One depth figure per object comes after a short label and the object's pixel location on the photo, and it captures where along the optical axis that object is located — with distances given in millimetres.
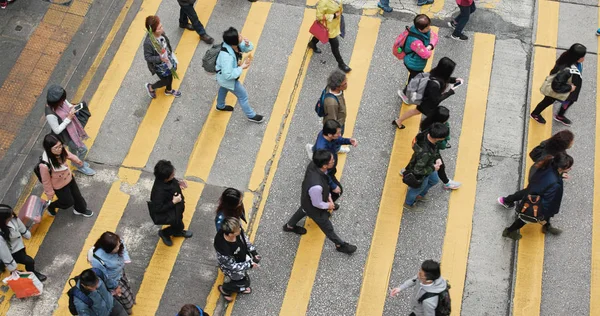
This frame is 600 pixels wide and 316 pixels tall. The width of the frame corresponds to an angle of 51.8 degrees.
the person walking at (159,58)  8484
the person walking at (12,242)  6836
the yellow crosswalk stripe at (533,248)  7824
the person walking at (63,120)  7660
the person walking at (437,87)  8195
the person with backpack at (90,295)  6047
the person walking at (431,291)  6133
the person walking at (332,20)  9148
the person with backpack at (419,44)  8578
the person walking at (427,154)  7270
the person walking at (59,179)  7160
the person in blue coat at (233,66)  8281
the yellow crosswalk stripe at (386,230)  7824
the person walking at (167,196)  6914
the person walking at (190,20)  10016
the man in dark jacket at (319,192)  6906
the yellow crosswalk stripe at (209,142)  8938
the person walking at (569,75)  8409
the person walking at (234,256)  6425
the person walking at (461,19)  10047
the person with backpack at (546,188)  7273
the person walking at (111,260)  6434
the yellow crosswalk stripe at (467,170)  8078
